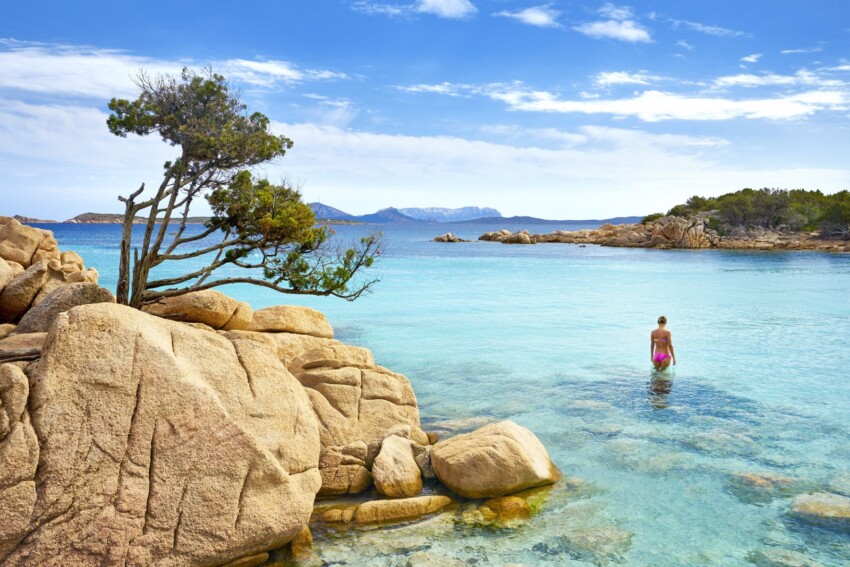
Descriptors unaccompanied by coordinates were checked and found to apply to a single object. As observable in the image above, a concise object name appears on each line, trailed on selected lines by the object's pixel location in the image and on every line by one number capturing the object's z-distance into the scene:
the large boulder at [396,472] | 10.48
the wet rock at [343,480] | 10.59
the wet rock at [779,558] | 8.92
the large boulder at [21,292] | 16.77
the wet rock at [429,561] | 8.66
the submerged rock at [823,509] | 9.98
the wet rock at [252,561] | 8.23
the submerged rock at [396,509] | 9.80
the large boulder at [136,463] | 7.27
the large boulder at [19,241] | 21.19
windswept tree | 15.98
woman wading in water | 18.95
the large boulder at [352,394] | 11.88
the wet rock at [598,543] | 9.12
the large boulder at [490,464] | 10.47
